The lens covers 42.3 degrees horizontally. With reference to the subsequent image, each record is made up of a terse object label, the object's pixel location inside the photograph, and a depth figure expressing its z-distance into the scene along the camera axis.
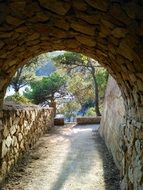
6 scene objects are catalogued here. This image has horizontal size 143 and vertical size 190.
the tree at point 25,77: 11.31
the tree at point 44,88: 11.98
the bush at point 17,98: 7.99
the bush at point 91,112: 14.38
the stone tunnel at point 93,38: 1.62
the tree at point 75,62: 10.28
